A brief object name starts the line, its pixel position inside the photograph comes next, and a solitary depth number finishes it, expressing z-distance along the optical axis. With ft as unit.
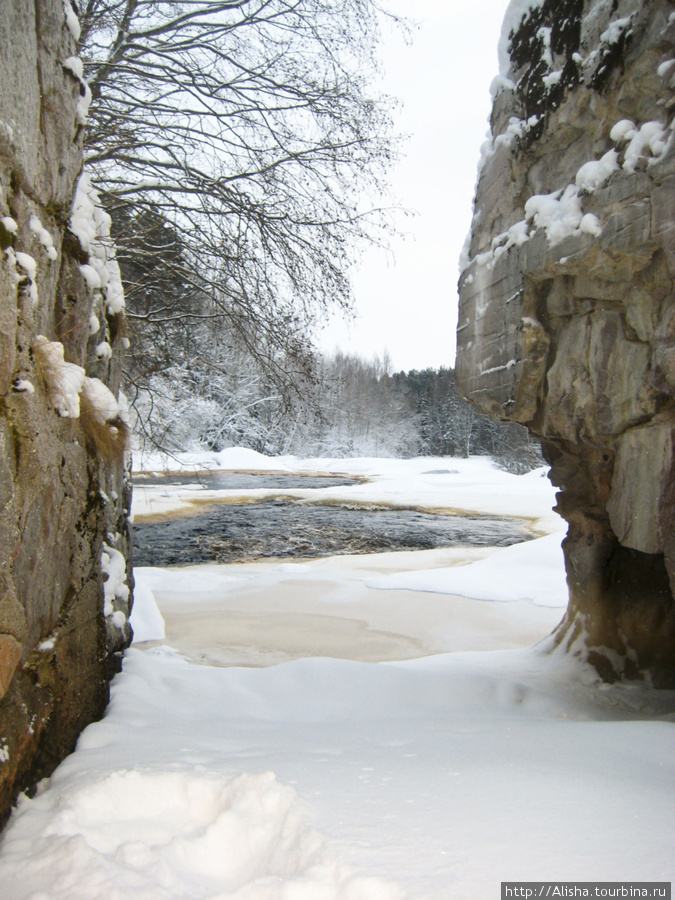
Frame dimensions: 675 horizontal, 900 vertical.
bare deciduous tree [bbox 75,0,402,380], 15.88
